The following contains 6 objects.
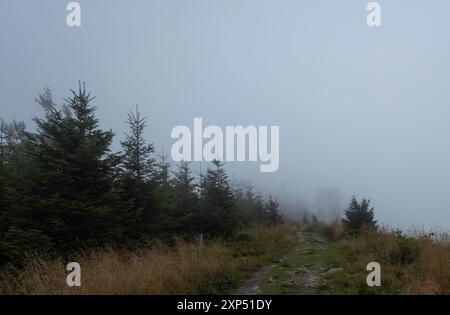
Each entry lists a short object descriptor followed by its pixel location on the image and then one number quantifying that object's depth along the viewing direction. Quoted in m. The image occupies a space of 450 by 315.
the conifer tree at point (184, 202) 16.12
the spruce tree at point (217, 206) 16.45
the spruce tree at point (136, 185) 12.32
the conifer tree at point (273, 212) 34.19
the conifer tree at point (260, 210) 33.41
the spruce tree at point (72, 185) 10.08
